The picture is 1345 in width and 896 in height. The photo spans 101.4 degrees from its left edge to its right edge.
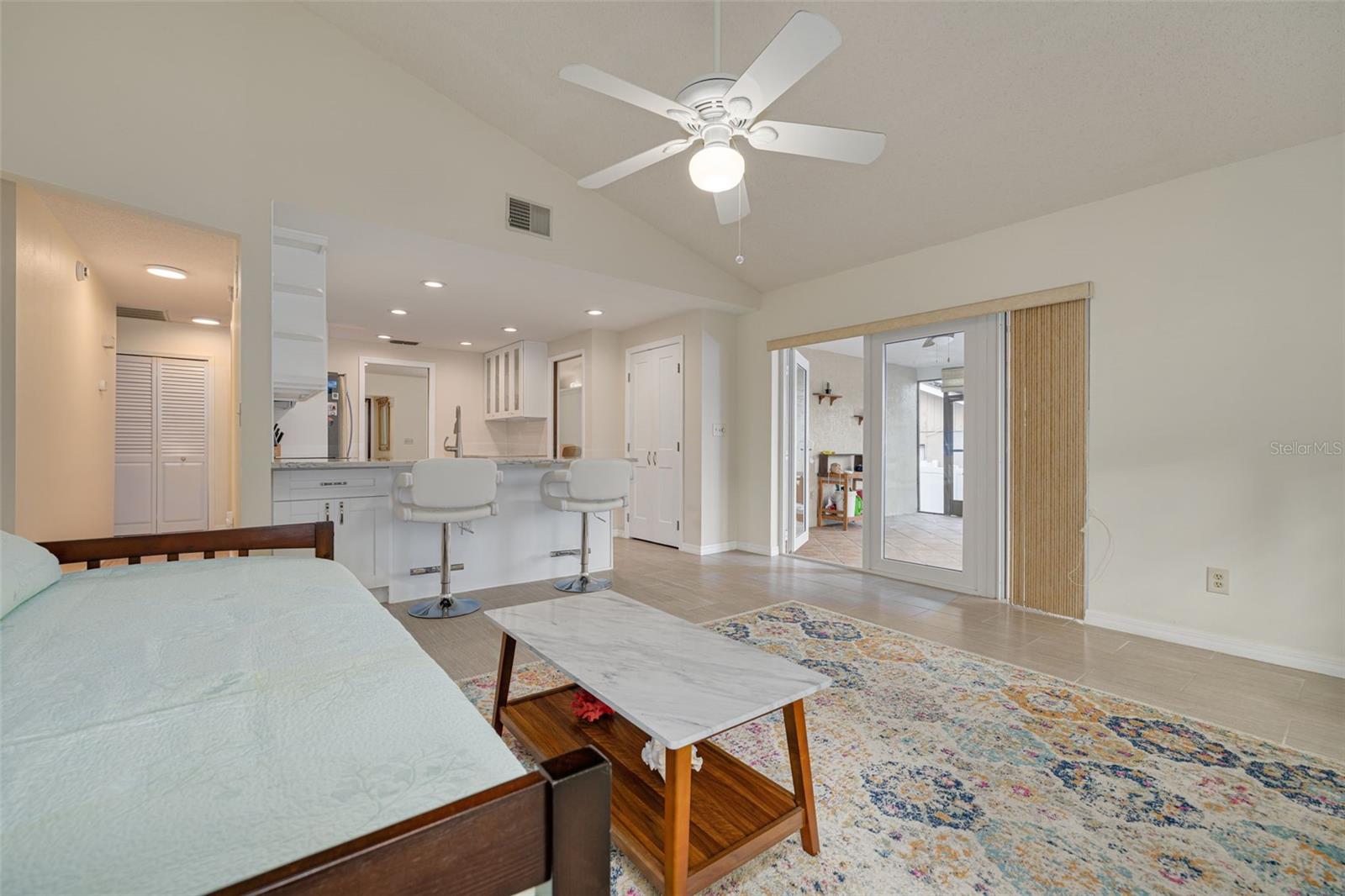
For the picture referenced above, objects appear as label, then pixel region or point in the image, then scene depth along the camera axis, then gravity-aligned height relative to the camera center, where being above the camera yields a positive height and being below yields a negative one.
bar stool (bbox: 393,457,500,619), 3.25 -0.30
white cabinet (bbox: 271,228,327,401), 3.09 +0.77
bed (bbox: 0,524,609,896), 0.48 -0.37
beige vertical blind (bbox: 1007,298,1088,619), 3.30 -0.04
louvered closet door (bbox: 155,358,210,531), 6.01 +0.02
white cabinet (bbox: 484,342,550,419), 6.85 +0.83
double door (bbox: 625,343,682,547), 5.56 +0.08
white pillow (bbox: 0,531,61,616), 1.20 -0.30
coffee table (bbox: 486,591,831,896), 1.18 -0.71
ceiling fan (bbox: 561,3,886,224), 1.68 +1.22
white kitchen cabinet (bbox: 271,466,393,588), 3.20 -0.37
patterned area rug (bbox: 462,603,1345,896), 1.34 -1.03
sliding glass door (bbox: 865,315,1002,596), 3.76 -0.05
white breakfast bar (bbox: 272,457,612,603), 3.28 -0.59
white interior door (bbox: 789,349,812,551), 5.34 +0.03
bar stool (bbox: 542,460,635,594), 3.81 -0.31
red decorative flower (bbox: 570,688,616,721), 1.73 -0.83
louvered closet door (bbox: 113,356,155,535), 5.79 -0.03
